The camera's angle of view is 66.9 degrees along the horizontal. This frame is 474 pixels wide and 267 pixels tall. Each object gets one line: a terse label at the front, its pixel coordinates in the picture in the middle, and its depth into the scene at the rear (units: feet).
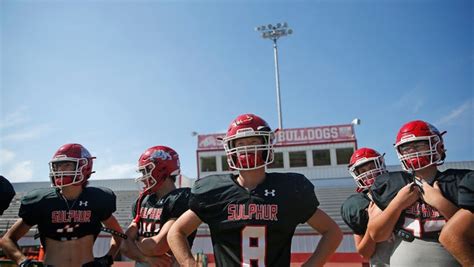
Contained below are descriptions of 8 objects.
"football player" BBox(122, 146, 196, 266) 9.32
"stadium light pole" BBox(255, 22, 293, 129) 99.25
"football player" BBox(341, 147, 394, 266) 10.36
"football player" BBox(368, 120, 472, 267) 7.34
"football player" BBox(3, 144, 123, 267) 10.49
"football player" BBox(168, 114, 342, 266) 6.89
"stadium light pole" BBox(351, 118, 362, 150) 68.59
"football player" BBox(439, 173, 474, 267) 6.37
